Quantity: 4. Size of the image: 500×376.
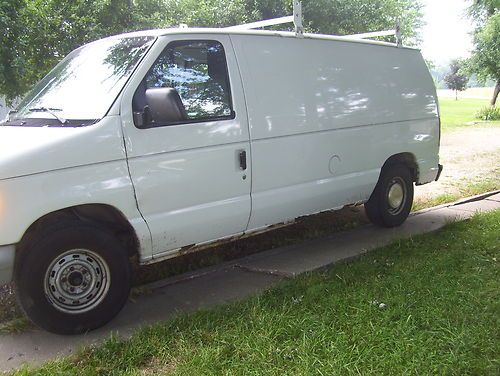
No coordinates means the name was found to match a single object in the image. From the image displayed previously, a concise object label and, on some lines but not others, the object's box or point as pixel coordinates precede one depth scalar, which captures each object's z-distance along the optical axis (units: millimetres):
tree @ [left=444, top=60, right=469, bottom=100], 58000
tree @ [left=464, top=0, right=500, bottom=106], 23922
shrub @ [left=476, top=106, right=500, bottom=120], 25328
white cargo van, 3414
